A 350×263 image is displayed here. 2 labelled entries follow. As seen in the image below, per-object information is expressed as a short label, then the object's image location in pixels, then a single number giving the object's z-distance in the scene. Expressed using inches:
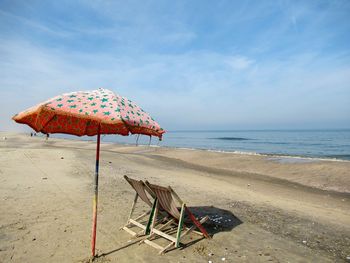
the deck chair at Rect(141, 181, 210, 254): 206.7
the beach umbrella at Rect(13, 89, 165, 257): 154.5
